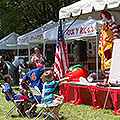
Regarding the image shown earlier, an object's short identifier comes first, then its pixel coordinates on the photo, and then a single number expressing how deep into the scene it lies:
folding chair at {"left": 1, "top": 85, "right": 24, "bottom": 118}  6.45
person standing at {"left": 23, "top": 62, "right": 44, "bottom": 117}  6.55
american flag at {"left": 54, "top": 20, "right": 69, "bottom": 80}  8.37
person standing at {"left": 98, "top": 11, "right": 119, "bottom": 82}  6.90
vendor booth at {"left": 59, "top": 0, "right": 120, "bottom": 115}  6.35
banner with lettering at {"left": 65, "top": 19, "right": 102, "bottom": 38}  9.41
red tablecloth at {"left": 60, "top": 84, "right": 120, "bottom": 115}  6.33
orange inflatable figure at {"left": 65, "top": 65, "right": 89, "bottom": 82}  8.17
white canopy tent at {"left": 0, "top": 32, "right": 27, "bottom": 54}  20.52
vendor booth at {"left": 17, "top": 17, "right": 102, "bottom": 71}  9.61
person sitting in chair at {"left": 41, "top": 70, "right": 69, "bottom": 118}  5.77
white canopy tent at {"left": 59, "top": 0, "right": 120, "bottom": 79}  6.40
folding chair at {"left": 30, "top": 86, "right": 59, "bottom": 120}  5.53
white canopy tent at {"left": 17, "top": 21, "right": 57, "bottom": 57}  13.32
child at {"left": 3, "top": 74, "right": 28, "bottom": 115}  6.23
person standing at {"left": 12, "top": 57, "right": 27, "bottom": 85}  13.14
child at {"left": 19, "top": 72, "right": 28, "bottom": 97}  6.59
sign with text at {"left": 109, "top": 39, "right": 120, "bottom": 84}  4.89
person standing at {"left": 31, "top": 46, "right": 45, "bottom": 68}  9.49
